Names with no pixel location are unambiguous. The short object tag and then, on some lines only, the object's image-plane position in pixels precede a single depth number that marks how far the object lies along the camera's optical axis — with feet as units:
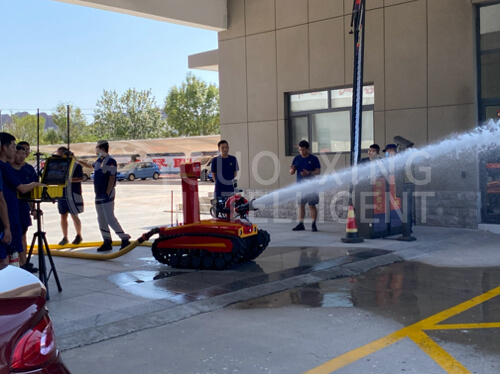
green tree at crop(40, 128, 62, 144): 300.40
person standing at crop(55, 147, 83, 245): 35.24
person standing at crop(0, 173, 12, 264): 18.34
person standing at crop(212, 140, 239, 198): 34.60
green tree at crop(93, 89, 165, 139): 261.44
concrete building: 37.76
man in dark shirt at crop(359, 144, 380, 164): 37.47
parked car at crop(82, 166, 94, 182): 159.72
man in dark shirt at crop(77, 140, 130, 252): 32.58
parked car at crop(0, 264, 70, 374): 8.13
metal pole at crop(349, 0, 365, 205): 34.96
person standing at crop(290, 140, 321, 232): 40.65
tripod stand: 22.42
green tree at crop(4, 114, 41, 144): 301.67
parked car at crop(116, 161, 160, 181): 149.19
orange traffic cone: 34.53
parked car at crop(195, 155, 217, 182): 133.92
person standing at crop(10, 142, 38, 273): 24.86
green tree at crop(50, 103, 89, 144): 279.28
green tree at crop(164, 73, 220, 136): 254.47
